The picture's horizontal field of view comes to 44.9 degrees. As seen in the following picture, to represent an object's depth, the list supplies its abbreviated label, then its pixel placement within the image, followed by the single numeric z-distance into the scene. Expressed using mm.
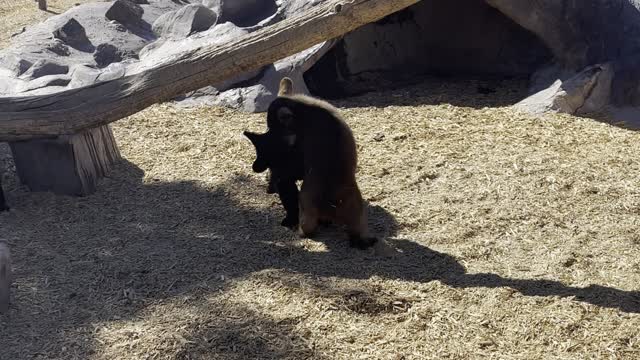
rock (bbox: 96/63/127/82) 9695
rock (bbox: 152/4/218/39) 10977
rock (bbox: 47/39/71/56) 11023
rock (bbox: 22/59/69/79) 10133
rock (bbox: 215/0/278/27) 11188
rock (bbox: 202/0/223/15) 11284
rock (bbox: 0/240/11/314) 4762
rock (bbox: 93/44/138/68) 10992
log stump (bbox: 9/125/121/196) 6625
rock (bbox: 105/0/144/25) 11992
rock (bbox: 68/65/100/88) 9516
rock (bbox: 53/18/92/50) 11406
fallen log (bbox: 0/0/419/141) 5762
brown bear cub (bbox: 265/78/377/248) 5770
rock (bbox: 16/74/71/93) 9578
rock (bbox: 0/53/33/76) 10406
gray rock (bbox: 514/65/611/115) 8789
